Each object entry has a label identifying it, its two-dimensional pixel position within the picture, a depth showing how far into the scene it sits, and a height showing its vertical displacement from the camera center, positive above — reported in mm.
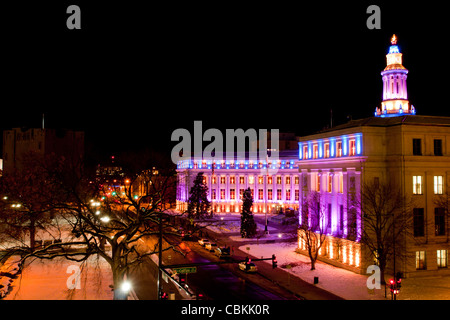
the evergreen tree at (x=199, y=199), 80812 -5075
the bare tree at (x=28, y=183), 37656 -779
